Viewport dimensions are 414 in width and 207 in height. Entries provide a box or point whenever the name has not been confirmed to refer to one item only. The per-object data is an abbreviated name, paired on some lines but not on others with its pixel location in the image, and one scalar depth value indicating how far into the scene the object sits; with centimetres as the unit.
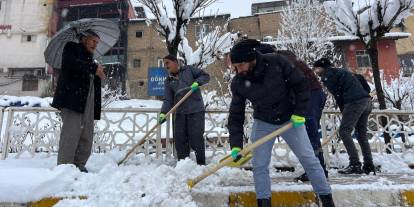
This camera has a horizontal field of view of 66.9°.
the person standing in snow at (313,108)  356
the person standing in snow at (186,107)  448
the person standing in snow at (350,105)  446
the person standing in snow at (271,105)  278
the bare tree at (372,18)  677
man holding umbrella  370
